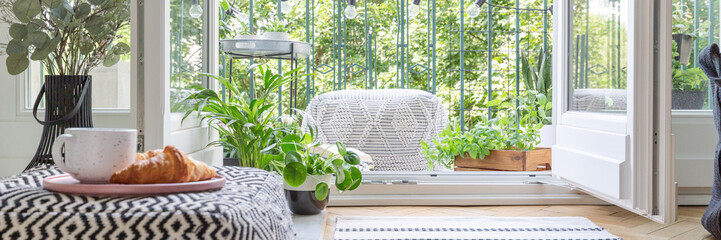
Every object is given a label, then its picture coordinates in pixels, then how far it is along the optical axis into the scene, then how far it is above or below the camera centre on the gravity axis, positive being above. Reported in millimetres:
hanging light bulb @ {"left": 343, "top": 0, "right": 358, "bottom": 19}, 3318 +557
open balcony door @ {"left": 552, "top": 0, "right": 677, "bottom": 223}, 1882 +46
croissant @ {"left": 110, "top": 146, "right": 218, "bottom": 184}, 908 -74
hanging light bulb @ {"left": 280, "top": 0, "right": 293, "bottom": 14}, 3188 +548
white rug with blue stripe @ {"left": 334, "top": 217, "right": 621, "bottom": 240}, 1972 -361
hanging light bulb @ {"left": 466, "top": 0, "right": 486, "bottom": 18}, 3406 +576
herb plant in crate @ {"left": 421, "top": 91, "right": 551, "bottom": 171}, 3494 -181
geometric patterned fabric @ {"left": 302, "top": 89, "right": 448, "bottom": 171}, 3443 -21
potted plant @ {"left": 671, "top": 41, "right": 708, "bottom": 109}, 2726 +114
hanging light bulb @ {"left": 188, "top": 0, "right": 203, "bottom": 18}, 2233 +375
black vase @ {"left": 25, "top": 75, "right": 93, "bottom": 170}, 2008 +35
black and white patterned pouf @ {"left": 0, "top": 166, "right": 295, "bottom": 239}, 773 -121
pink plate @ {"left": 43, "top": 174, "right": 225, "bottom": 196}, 854 -95
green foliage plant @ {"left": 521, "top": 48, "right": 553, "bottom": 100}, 4098 +279
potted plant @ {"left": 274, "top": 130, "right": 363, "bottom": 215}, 2062 -184
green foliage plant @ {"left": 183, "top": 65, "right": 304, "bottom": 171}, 2205 -21
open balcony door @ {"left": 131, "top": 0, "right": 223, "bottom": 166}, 1751 +126
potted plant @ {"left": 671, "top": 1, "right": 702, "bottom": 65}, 2715 +354
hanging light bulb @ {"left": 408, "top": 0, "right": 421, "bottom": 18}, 3420 +589
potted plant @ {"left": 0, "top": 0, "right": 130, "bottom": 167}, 2014 +240
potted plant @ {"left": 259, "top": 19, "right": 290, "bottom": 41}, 3245 +462
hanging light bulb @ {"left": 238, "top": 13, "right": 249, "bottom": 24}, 3277 +519
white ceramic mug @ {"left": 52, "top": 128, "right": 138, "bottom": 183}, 901 -51
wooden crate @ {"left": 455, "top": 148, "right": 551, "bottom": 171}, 3490 -242
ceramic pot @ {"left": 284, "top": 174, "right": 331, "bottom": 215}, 2232 -273
